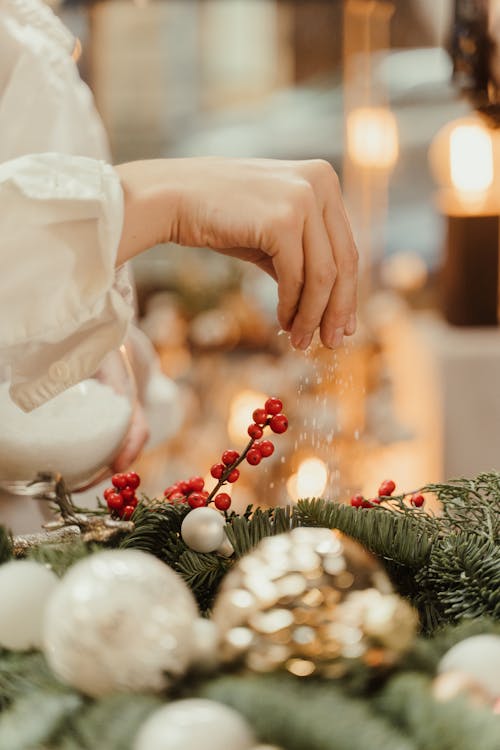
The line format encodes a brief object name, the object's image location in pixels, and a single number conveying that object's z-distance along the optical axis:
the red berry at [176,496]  0.81
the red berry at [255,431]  0.82
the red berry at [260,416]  0.82
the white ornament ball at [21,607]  0.65
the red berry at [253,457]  0.83
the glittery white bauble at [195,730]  0.56
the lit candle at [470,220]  2.76
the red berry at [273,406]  0.83
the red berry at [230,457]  0.82
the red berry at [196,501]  0.78
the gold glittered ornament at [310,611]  0.61
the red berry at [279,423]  0.82
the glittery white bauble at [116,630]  0.60
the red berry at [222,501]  0.80
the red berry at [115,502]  0.79
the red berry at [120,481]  0.80
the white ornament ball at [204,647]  0.61
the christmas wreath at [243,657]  0.57
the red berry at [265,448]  0.84
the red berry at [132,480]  0.80
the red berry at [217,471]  0.82
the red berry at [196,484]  0.82
